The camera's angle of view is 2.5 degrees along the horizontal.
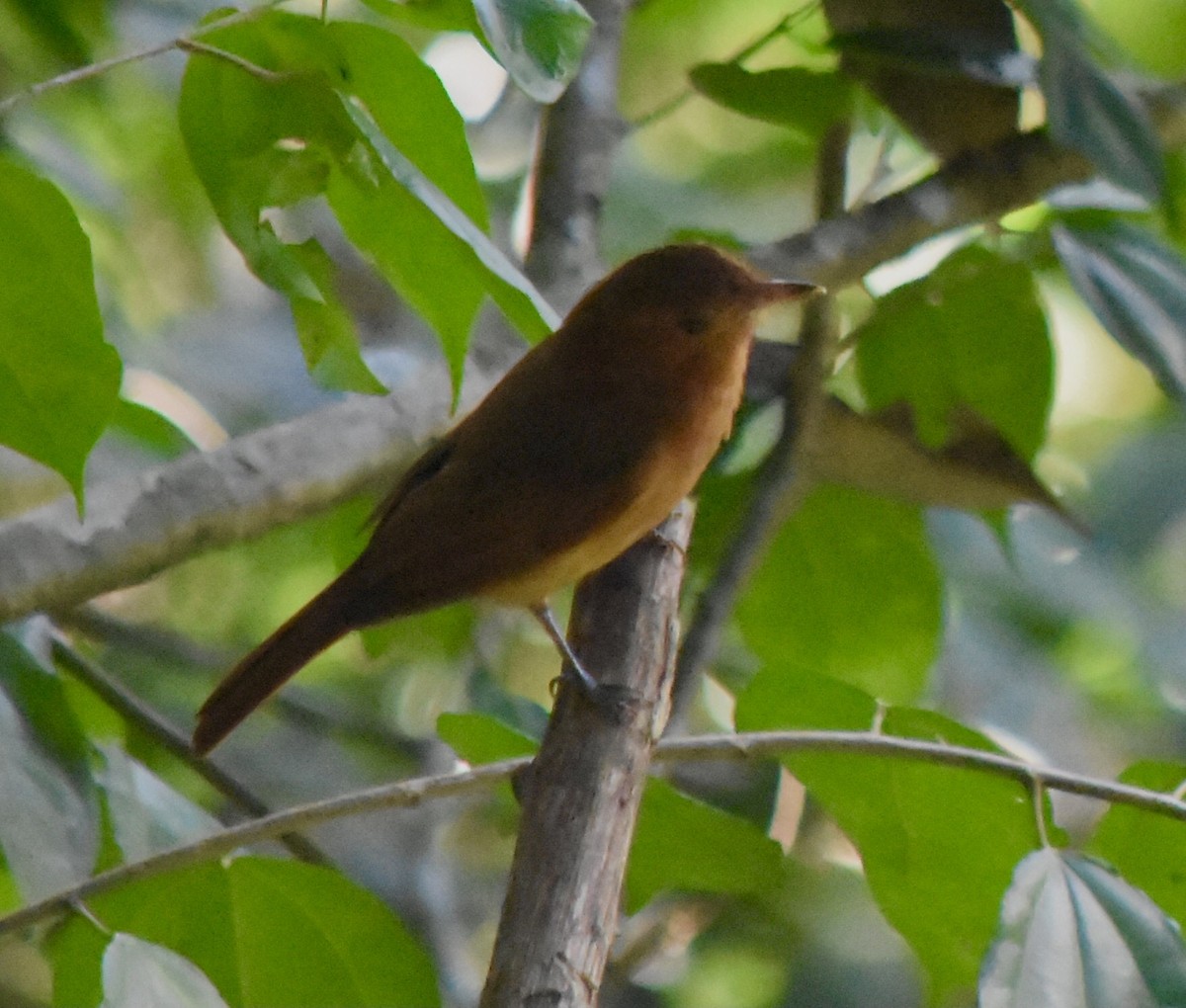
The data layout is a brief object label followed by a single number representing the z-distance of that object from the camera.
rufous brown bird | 6.07
